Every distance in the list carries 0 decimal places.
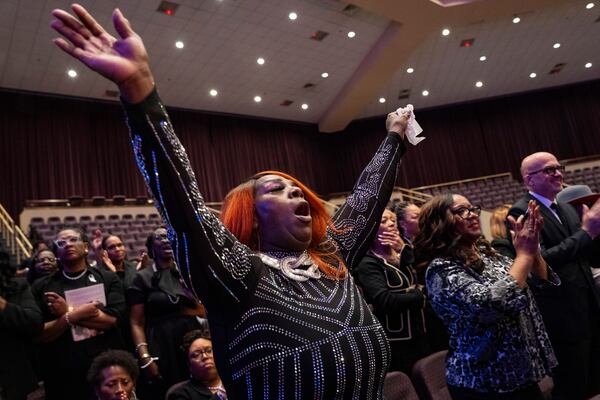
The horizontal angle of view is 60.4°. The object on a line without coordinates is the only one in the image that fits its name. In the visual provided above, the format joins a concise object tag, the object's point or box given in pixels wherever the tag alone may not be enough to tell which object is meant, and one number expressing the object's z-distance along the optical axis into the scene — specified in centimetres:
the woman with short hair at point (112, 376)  238
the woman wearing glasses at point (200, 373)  245
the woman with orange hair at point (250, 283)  87
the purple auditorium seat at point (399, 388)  188
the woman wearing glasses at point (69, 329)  250
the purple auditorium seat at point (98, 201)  949
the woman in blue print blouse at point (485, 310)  171
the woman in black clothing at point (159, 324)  273
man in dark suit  224
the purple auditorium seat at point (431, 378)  203
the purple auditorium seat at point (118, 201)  975
